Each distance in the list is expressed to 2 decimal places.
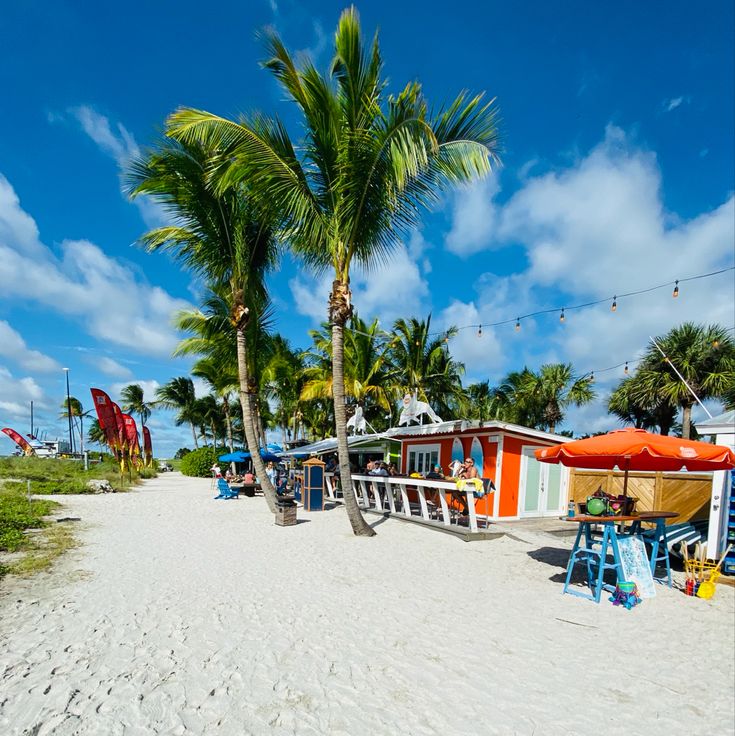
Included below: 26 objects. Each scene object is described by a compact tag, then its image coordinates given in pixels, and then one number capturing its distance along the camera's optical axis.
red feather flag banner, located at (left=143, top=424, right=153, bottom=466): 35.12
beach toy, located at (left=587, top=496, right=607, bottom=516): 6.45
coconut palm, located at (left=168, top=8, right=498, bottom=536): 8.73
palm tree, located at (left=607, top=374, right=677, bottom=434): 21.72
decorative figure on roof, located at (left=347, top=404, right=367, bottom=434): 17.98
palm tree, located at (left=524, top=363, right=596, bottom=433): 26.56
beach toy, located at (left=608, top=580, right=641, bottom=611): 5.88
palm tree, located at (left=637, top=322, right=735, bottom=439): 19.05
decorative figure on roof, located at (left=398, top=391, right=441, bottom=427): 15.20
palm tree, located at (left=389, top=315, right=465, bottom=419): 21.11
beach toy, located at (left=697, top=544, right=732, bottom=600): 6.45
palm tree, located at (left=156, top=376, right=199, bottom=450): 41.53
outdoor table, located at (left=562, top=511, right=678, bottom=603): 6.08
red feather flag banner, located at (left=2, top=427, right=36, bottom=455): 35.84
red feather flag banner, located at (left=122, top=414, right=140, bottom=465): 24.17
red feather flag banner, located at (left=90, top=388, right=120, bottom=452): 20.80
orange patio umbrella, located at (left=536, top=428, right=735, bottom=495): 6.12
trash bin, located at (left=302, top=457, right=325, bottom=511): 13.77
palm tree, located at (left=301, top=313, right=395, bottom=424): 21.36
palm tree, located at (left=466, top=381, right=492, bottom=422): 32.80
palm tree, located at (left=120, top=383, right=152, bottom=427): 50.69
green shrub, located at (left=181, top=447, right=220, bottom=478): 30.80
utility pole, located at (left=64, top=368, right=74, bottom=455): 36.03
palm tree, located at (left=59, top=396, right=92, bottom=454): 60.14
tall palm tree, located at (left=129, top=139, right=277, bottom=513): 11.47
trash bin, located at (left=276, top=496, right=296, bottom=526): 10.88
